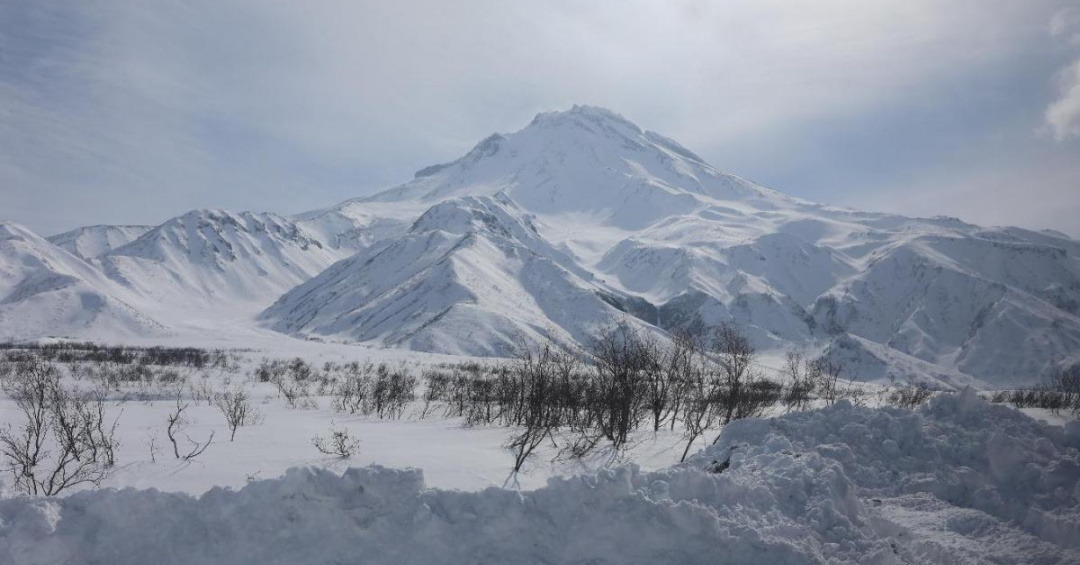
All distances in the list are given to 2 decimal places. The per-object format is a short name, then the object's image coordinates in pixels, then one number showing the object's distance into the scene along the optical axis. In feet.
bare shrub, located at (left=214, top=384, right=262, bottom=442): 43.42
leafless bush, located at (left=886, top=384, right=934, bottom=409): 91.33
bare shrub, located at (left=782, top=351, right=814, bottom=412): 92.83
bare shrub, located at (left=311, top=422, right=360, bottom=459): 32.81
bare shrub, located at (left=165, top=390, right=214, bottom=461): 32.36
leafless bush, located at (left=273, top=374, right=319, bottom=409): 76.43
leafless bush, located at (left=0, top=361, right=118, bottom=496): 27.81
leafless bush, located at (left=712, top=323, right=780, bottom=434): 58.90
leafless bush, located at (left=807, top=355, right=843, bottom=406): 92.97
